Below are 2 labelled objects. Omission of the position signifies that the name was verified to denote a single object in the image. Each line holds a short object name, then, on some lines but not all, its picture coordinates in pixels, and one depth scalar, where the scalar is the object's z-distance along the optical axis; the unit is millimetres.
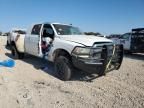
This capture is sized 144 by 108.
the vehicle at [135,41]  6876
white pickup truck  3073
